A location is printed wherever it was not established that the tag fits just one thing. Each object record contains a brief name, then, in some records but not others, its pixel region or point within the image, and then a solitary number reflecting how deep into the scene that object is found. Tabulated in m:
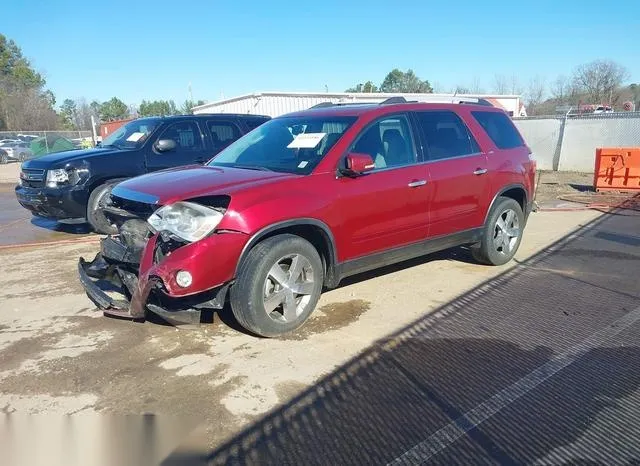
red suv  3.66
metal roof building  23.48
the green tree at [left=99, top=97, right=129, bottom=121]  92.19
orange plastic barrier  11.46
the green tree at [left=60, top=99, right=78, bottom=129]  68.80
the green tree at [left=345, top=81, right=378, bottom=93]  70.11
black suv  7.42
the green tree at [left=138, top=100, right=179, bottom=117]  96.56
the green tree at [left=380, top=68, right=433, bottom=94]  77.88
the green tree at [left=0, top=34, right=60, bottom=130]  51.41
